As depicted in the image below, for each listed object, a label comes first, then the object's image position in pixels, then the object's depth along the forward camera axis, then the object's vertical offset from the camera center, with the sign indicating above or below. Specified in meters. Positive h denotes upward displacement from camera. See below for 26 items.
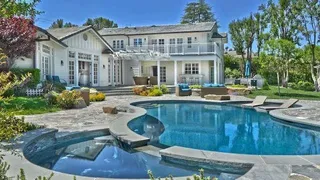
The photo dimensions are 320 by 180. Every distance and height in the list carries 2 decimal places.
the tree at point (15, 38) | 11.91 +2.50
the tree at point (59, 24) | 49.84 +13.35
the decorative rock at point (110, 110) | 9.98 -1.18
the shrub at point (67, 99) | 11.45 -0.79
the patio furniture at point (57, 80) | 16.35 +0.27
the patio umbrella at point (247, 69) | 23.34 +1.36
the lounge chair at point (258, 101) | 13.44 -1.16
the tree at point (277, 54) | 17.58 +2.27
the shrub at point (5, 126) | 2.52 -0.51
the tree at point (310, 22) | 19.28 +5.46
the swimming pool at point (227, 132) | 6.64 -1.82
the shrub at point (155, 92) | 18.22 -0.72
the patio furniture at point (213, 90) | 16.94 -0.54
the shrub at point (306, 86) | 23.72 -0.40
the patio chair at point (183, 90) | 18.15 -0.58
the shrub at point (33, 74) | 13.29 +0.63
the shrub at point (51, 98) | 11.71 -0.75
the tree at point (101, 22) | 49.57 +13.84
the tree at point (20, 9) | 4.33 +1.72
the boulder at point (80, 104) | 11.66 -1.06
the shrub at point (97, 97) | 14.53 -0.88
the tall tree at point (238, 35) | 31.51 +6.72
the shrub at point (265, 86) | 21.99 -0.35
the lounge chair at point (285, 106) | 12.27 -1.28
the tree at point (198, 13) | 48.40 +15.12
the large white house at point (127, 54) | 17.26 +2.67
